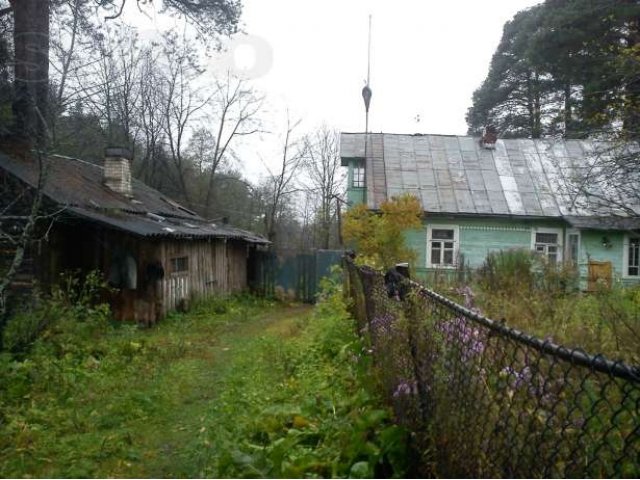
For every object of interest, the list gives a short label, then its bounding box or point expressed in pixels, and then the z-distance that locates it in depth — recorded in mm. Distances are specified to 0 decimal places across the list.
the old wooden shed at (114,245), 11891
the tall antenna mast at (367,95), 15172
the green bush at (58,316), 8117
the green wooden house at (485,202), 18906
